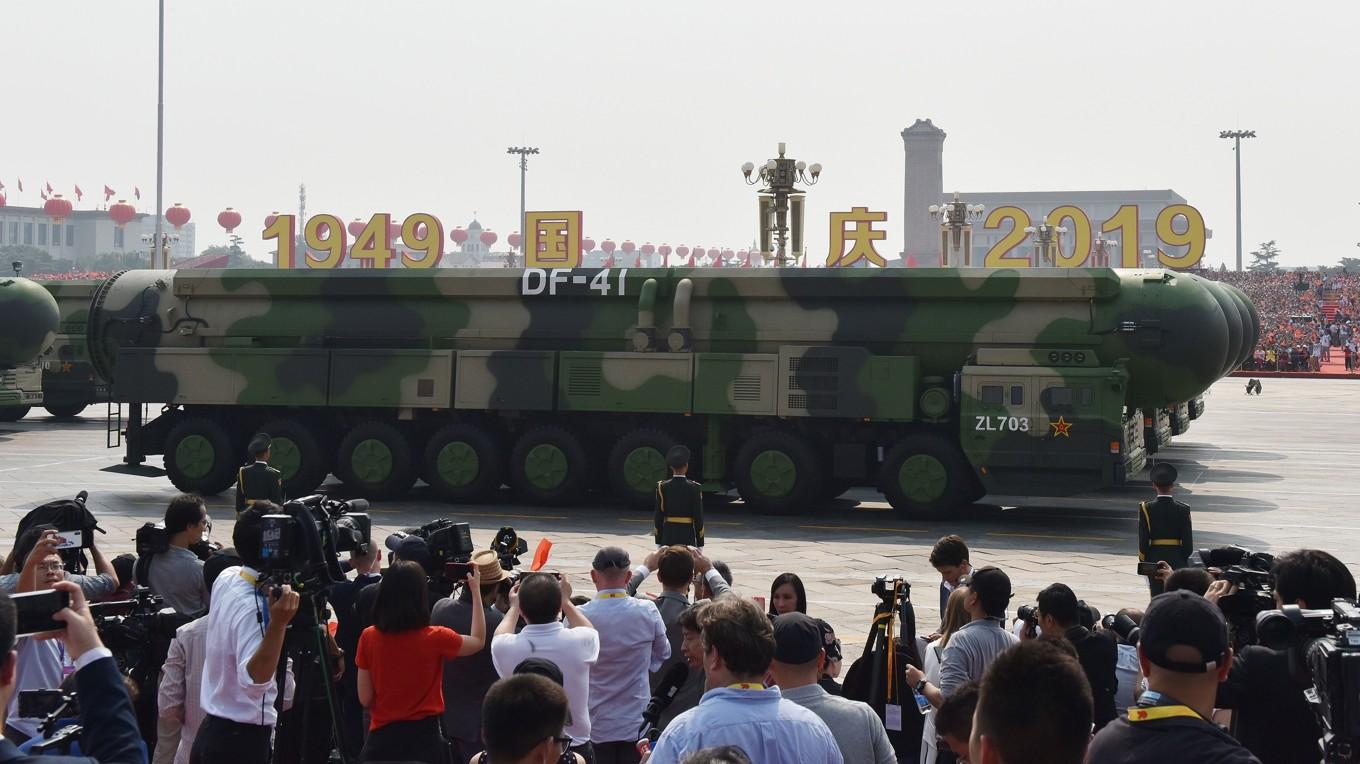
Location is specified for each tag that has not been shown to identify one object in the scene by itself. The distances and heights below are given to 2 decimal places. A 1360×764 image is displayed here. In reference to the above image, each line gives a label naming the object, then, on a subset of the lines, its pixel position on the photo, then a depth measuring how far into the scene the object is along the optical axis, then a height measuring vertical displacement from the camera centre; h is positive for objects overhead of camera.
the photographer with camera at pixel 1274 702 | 5.66 -1.01
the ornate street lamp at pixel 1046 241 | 47.44 +5.91
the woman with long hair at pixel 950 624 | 6.62 -0.90
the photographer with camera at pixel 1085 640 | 6.43 -0.90
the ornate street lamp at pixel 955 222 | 41.94 +5.65
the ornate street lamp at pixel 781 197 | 27.67 +4.17
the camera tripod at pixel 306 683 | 6.25 -1.14
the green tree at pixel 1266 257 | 156.88 +17.62
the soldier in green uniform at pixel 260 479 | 14.62 -0.63
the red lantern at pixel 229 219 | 100.55 +12.70
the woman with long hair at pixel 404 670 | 6.17 -1.02
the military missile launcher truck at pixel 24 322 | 29.16 +1.67
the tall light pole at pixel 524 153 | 72.00 +12.35
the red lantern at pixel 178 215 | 100.93 +13.15
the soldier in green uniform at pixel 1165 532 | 11.44 -0.79
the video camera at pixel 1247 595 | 5.95 -0.65
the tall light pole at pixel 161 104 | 40.06 +8.10
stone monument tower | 100.88 +15.86
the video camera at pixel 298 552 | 5.83 -0.53
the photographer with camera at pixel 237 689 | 6.07 -1.09
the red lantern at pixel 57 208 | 113.00 +14.97
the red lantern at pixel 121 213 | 112.19 +14.53
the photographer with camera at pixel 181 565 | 7.86 -0.78
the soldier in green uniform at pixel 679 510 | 13.16 -0.78
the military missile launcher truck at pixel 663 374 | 18.25 +0.56
